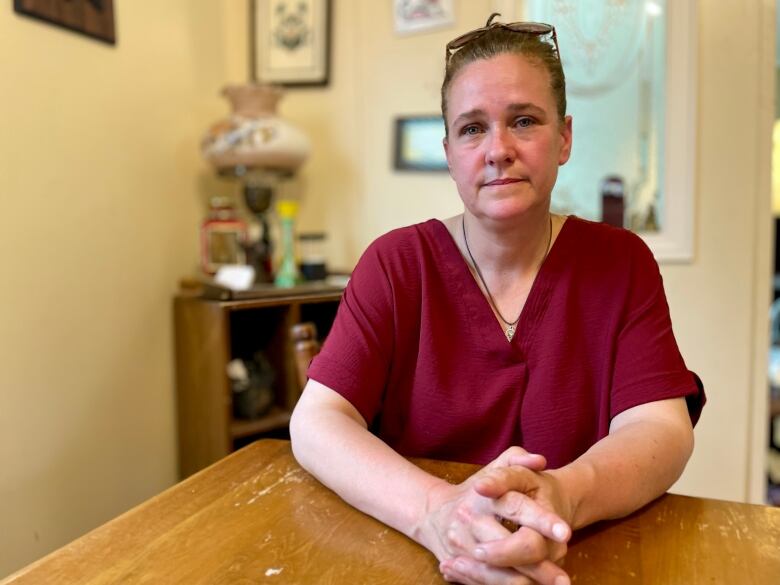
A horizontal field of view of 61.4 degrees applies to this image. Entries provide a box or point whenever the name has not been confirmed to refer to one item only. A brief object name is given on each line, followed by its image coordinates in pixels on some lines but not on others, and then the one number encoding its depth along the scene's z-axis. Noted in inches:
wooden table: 27.0
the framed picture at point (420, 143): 90.4
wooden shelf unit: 76.2
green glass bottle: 83.4
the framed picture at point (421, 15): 87.9
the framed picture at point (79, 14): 64.8
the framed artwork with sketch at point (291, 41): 93.8
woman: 38.3
